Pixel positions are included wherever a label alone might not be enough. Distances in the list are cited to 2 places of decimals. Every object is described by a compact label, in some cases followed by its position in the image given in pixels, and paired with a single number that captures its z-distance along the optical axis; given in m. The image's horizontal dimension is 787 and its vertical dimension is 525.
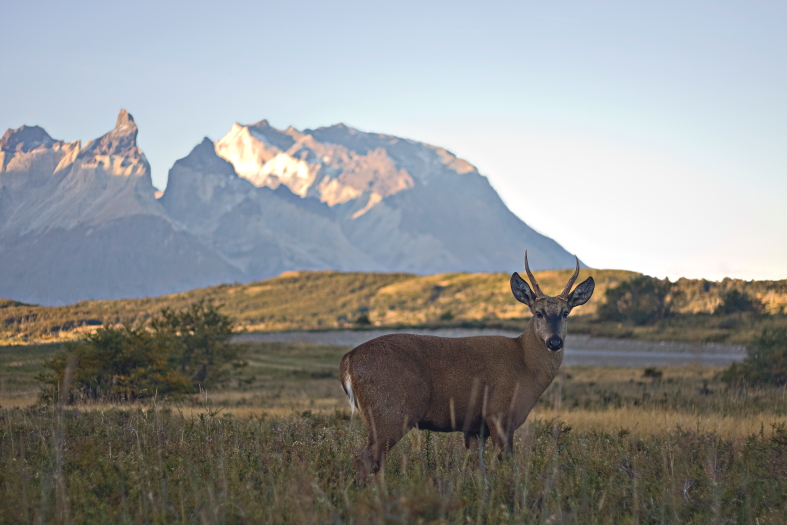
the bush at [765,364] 21.20
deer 7.32
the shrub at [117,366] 17.34
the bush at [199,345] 25.70
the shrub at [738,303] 52.25
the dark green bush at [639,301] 57.94
